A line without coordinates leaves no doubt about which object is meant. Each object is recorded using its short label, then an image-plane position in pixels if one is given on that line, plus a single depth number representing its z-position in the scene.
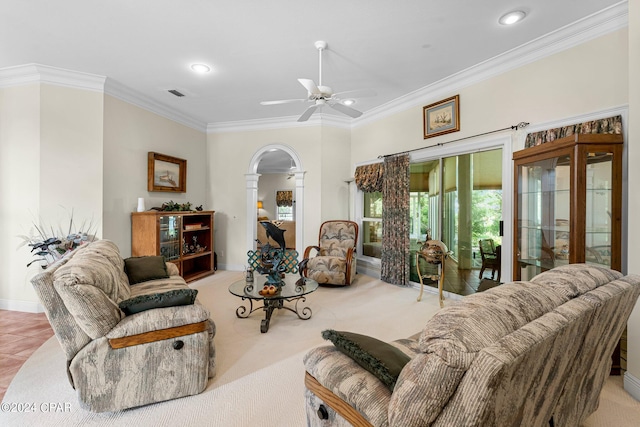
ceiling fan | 2.91
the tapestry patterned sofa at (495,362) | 0.80
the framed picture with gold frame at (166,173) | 4.66
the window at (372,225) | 5.51
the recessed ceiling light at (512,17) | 2.63
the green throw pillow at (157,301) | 2.00
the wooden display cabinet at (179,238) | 4.31
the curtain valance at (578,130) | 2.53
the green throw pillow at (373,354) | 1.17
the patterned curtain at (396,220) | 4.67
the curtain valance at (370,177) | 5.12
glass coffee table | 3.04
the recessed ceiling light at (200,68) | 3.58
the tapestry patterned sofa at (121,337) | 1.77
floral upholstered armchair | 4.66
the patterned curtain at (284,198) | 11.35
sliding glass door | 3.78
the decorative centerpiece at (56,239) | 3.20
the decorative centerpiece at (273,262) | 3.19
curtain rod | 3.21
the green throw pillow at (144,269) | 3.16
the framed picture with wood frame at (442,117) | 3.95
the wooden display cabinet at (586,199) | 2.34
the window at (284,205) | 11.38
